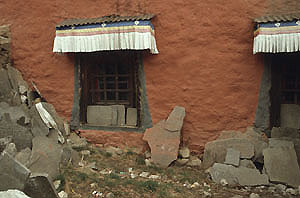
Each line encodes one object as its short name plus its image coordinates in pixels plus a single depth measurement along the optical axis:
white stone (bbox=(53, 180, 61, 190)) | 3.72
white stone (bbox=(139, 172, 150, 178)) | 4.65
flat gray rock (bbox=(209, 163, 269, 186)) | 4.39
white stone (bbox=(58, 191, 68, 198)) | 3.54
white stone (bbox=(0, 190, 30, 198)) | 2.32
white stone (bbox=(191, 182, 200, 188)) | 4.32
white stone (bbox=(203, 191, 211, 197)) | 3.99
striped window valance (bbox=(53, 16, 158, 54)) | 4.89
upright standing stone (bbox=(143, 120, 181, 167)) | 4.99
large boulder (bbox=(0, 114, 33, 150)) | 4.50
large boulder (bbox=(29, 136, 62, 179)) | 3.96
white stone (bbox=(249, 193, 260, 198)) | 3.94
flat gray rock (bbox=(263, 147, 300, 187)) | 4.37
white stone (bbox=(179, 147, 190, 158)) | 5.11
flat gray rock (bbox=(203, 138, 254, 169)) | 4.82
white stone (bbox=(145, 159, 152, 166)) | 5.06
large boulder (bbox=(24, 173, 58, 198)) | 2.71
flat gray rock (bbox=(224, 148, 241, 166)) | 4.69
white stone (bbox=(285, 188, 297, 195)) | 4.13
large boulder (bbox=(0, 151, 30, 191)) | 2.63
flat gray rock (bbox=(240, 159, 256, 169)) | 4.68
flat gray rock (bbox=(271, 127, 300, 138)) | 4.84
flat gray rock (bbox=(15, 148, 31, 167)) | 4.07
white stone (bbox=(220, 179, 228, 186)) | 4.43
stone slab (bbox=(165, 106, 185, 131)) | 5.12
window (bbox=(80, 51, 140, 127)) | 5.75
